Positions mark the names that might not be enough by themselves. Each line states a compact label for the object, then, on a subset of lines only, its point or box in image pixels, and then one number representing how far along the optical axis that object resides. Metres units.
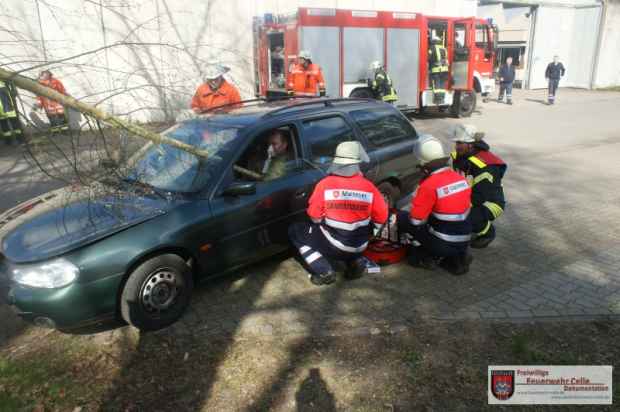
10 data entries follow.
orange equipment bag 4.67
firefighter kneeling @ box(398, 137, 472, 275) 4.17
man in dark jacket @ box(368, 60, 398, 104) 12.08
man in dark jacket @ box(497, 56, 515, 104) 18.78
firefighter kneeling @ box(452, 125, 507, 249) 4.61
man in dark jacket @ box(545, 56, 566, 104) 18.70
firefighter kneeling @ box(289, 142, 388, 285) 3.99
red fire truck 12.34
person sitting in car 4.29
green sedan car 3.15
